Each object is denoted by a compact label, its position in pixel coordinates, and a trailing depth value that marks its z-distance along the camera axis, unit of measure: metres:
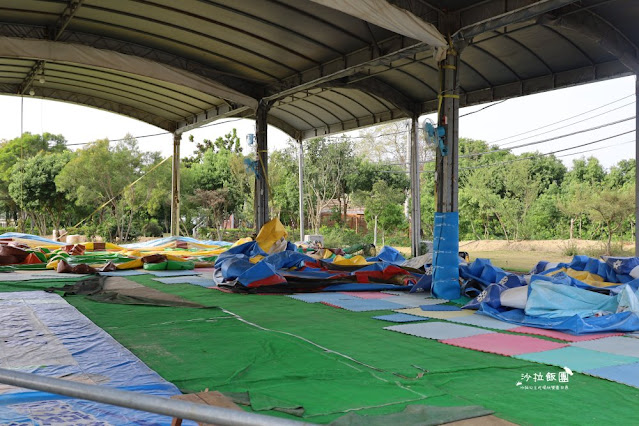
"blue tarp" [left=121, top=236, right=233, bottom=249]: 18.28
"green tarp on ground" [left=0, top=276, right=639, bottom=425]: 3.47
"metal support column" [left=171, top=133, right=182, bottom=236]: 20.52
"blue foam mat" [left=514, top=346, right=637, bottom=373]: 4.46
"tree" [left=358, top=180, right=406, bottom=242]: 25.67
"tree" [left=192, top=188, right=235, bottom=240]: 31.34
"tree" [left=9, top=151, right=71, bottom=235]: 27.91
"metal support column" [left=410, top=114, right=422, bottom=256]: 15.20
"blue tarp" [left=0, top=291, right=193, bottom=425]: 3.09
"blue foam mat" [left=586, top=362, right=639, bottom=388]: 4.00
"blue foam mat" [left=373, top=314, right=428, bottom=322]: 6.58
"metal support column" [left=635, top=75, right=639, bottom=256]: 10.00
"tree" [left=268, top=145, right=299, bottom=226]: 30.34
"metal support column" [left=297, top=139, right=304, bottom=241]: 18.66
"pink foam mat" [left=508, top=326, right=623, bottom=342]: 5.58
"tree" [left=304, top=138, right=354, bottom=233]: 29.39
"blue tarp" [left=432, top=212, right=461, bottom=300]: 8.64
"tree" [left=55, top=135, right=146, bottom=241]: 26.03
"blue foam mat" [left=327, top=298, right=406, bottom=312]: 7.50
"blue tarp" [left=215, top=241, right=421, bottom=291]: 9.23
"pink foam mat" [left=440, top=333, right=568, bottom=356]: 5.02
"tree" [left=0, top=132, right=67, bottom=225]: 33.09
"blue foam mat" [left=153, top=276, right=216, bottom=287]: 10.03
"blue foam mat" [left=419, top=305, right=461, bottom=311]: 7.54
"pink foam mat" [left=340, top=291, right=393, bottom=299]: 8.73
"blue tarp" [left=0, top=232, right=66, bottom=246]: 16.83
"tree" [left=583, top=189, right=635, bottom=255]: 19.23
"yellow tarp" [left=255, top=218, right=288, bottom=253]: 12.23
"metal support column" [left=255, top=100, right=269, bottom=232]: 15.39
